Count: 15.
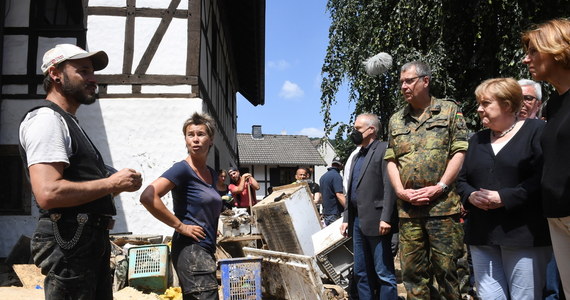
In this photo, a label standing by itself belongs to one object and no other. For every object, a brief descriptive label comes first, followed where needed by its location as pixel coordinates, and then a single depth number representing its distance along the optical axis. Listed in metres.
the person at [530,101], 3.87
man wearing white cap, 2.14
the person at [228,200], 8.76
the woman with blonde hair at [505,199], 2.69
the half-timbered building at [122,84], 8.65
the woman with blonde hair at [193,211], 2.94
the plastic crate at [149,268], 6.06
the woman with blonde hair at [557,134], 2.12
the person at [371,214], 4.08
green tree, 8.68
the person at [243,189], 9.56
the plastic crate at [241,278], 4.53
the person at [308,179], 9.52
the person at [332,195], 7.82
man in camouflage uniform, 3.34
